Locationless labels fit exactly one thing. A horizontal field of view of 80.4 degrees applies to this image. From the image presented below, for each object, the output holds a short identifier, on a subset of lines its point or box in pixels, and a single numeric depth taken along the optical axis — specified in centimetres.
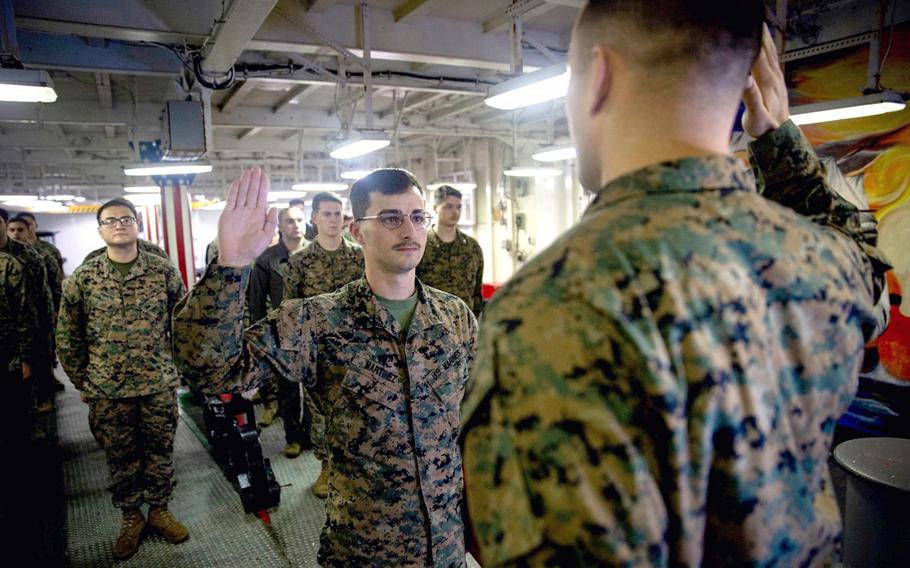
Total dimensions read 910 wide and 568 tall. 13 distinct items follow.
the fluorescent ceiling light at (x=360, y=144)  462
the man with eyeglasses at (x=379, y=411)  170
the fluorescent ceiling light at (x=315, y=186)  850
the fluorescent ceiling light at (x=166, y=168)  550
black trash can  252
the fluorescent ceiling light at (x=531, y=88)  306
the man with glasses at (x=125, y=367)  334
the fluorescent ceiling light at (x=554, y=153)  609
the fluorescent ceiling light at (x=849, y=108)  316
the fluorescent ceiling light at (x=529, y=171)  771
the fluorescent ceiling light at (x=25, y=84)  293
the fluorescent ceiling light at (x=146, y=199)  1172
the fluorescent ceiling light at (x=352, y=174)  760
